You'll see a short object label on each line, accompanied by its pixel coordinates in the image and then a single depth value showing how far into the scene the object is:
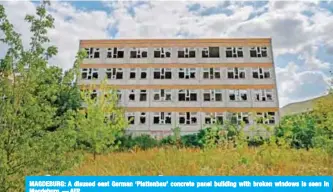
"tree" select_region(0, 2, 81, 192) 4.85
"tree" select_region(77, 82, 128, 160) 16.05
